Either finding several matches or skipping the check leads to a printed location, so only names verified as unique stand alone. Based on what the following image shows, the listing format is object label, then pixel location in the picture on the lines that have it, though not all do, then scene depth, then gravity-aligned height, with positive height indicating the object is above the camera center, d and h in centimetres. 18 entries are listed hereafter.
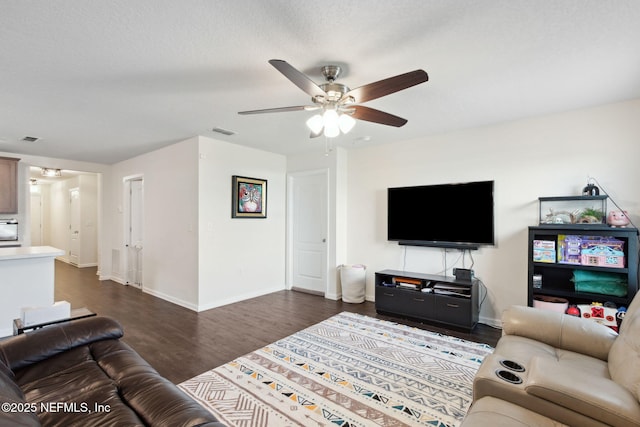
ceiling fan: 190 +83
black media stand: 341 -100
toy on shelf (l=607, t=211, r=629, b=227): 279 -4
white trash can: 455 -103
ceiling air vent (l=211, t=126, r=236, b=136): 386 +109
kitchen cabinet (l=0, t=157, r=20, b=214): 500 +50
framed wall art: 462 +28
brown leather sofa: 125 -87
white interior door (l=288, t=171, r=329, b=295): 505 -26
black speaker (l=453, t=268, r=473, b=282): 357 -72
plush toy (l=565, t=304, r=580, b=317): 296 -95
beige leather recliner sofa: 123 -79
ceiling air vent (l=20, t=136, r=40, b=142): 420 +108
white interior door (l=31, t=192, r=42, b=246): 927 -13
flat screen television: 361 -1
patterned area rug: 199 -132
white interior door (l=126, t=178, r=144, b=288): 563 -34
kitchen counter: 330 -75
